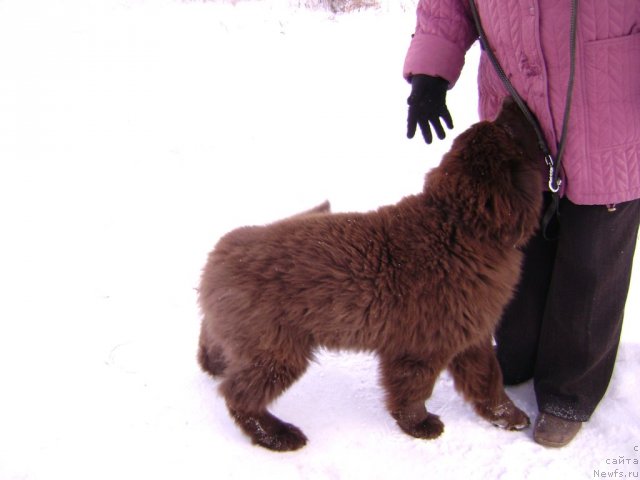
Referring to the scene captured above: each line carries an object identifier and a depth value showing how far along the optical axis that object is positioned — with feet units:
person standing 6.72
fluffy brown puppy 7.60
